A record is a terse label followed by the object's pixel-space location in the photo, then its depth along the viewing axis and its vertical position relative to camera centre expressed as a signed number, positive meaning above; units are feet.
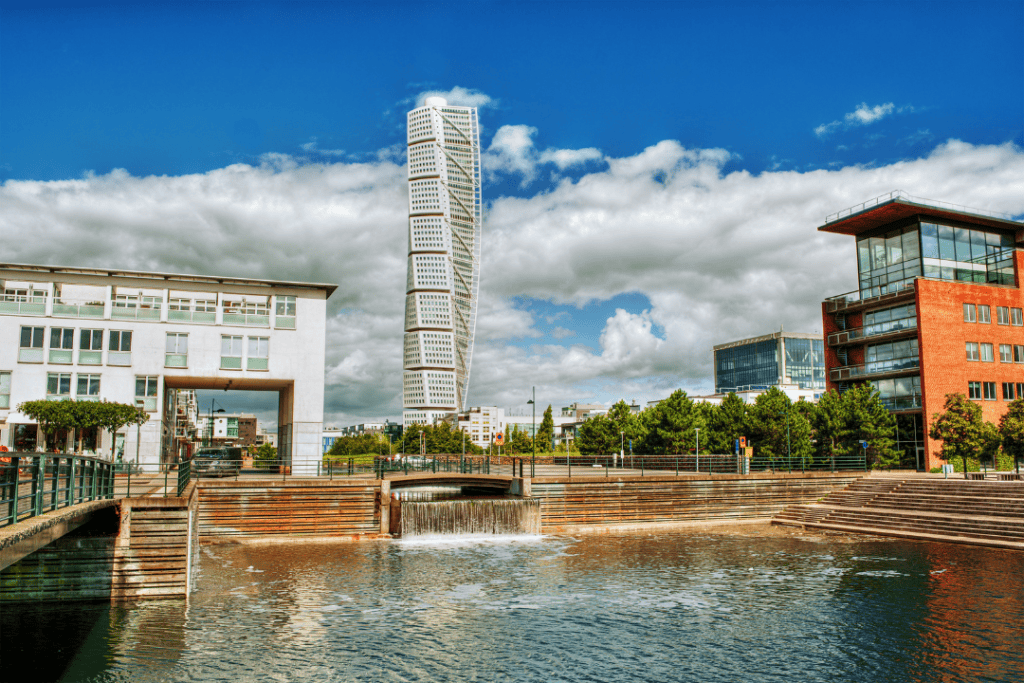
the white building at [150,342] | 153.17 +18.03
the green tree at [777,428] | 202.18 -1.34
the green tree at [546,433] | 358.88 -4.16
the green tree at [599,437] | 256.32 -4.47
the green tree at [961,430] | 178.50 -1.89
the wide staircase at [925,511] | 111.34 -14.99
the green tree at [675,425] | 215.92 -0.38
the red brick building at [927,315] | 190.70 +29.02
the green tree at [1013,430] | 177.17 -1.95
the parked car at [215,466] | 120.26 -6.76
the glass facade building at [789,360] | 629.51 +54.01
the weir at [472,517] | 120.47 -15.17
